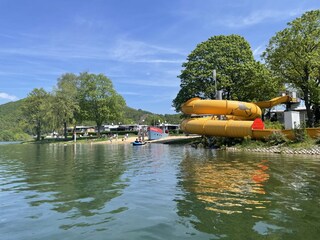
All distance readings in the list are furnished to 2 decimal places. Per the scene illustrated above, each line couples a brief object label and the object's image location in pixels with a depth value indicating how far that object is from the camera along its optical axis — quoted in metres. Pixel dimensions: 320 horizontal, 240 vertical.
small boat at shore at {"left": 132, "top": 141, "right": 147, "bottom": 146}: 37.59
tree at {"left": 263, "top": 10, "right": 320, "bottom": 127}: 26.21
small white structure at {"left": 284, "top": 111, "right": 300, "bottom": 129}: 24.68
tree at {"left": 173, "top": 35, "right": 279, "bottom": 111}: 34.57
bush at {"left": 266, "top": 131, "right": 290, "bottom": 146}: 21.78
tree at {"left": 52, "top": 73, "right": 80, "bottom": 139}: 54.26
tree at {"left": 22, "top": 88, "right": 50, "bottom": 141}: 65.01
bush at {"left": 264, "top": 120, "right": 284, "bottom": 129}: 27.41
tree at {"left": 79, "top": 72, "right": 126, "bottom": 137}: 58.51
